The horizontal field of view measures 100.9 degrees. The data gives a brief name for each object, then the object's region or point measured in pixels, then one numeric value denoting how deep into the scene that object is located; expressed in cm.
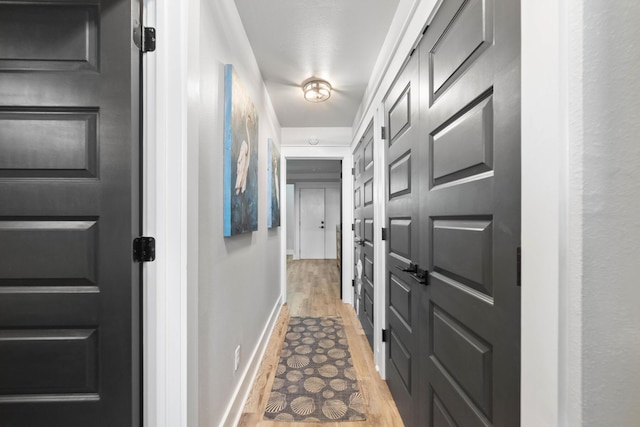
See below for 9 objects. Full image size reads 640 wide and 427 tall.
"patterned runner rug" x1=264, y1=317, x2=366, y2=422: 162
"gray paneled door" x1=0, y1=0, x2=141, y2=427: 86
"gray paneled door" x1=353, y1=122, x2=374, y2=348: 250
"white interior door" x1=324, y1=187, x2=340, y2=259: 773
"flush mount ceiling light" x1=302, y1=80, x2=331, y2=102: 248
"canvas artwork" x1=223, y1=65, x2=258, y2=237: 144
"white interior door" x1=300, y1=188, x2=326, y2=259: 776
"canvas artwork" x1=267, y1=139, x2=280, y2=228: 269
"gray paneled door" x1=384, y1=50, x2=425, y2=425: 135
